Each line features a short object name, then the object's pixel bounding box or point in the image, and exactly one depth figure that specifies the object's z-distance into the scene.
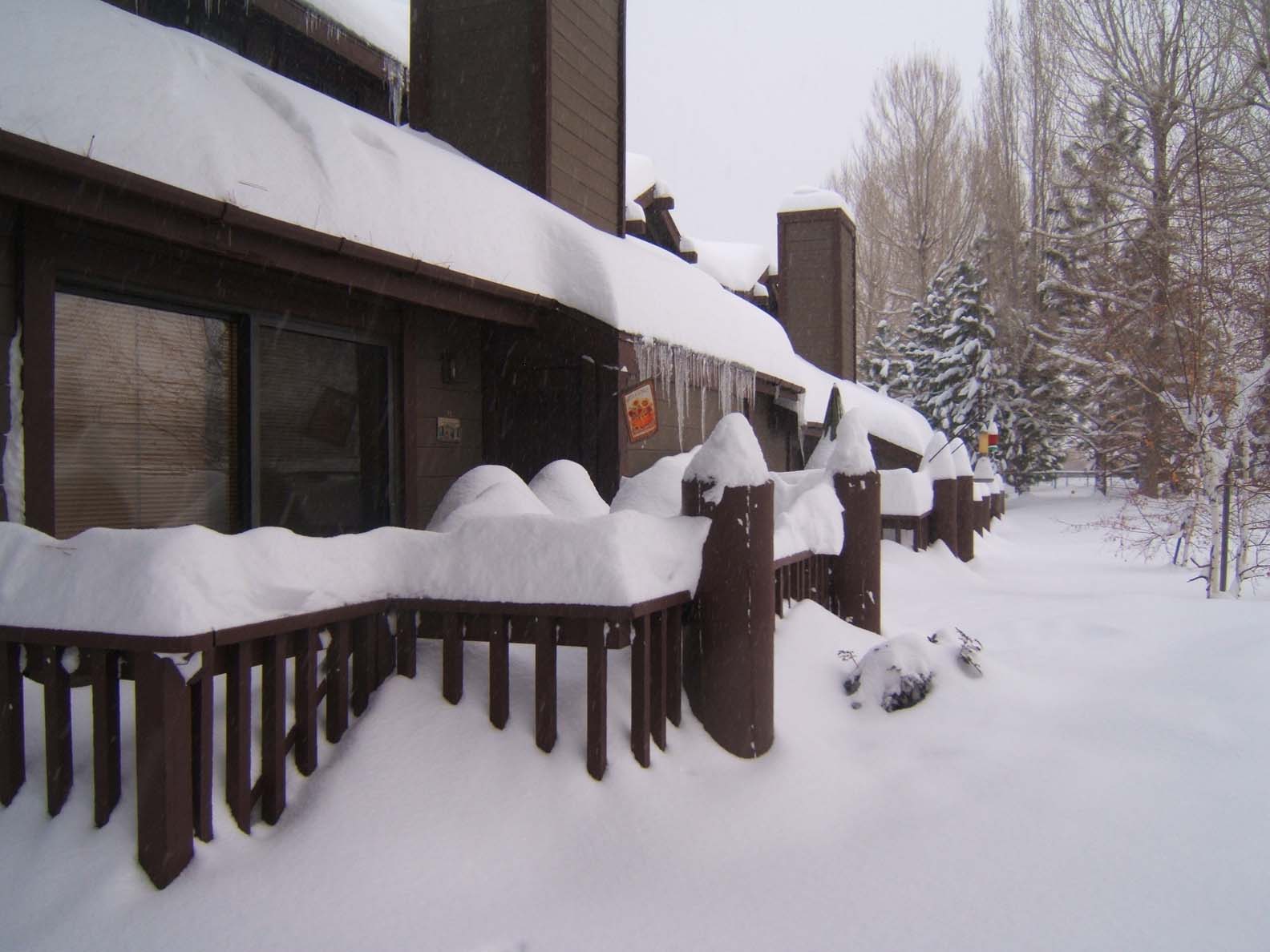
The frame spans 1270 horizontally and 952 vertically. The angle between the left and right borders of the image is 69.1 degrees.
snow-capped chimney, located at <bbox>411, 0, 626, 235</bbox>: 7.05
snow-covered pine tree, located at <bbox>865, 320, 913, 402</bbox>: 31.69
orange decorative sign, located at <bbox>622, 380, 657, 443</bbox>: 6.35
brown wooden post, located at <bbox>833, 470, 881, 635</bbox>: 5.39
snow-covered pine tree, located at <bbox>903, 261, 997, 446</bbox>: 28.28
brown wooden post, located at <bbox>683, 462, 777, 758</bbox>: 3.19
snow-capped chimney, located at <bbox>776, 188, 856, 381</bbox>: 16.72
